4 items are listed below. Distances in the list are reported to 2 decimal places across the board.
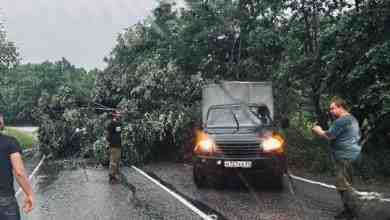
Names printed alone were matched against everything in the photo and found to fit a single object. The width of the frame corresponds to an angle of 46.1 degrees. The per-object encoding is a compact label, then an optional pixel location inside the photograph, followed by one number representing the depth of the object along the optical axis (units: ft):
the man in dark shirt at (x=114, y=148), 38.22
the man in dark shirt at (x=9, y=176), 13.17
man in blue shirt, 21.83
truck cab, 31.40
